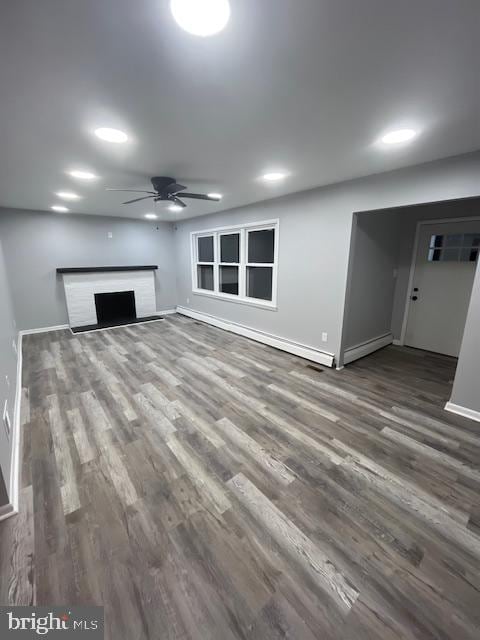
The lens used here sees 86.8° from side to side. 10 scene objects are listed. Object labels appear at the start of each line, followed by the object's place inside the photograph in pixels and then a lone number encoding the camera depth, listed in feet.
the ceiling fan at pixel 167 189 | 9.47
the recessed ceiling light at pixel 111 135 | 6.08
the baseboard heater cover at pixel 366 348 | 12.14
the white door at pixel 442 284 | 12.23
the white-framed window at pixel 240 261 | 14.55
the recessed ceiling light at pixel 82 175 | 9.02
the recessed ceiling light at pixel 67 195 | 11.75
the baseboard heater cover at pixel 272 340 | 12.03
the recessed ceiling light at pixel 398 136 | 6.02
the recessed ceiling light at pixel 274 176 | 9.18
